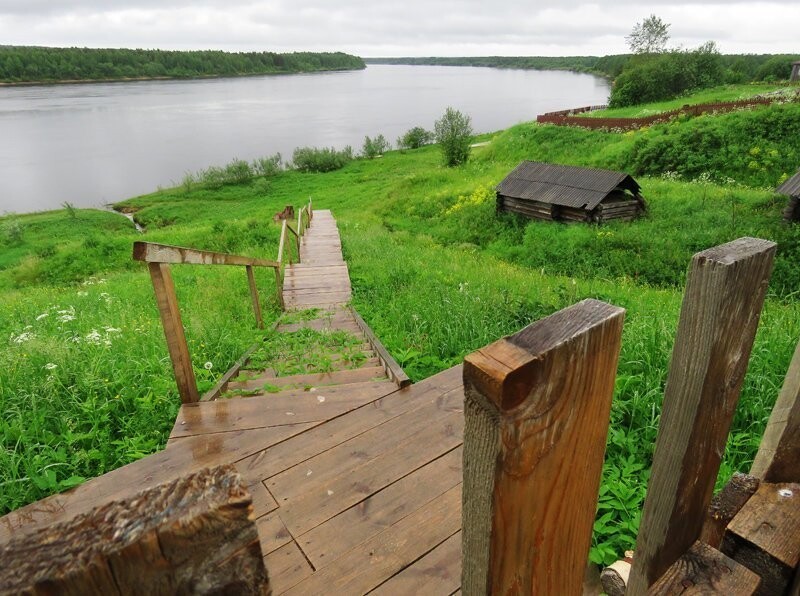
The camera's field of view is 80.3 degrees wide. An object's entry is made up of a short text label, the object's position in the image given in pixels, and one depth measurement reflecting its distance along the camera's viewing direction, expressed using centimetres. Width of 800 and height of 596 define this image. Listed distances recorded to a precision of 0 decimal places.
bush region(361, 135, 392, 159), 5275
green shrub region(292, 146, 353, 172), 4797
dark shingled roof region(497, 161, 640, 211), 1612
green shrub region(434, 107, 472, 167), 3391
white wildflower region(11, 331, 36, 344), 416
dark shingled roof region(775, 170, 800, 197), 1300
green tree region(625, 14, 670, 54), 5752
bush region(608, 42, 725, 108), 4059
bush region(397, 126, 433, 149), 5528
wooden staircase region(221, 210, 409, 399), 348
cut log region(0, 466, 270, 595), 38
